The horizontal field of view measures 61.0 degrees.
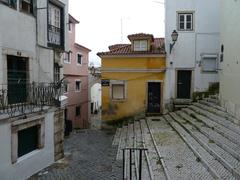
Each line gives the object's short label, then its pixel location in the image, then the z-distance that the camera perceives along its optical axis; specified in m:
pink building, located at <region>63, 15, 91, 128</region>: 15.83
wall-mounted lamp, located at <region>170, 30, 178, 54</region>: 11.81
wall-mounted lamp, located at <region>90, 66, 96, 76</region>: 20.88
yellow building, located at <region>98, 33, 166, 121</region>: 12.72
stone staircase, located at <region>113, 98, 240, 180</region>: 5.35
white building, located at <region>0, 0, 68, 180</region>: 5.95
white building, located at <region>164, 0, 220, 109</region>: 12.48
